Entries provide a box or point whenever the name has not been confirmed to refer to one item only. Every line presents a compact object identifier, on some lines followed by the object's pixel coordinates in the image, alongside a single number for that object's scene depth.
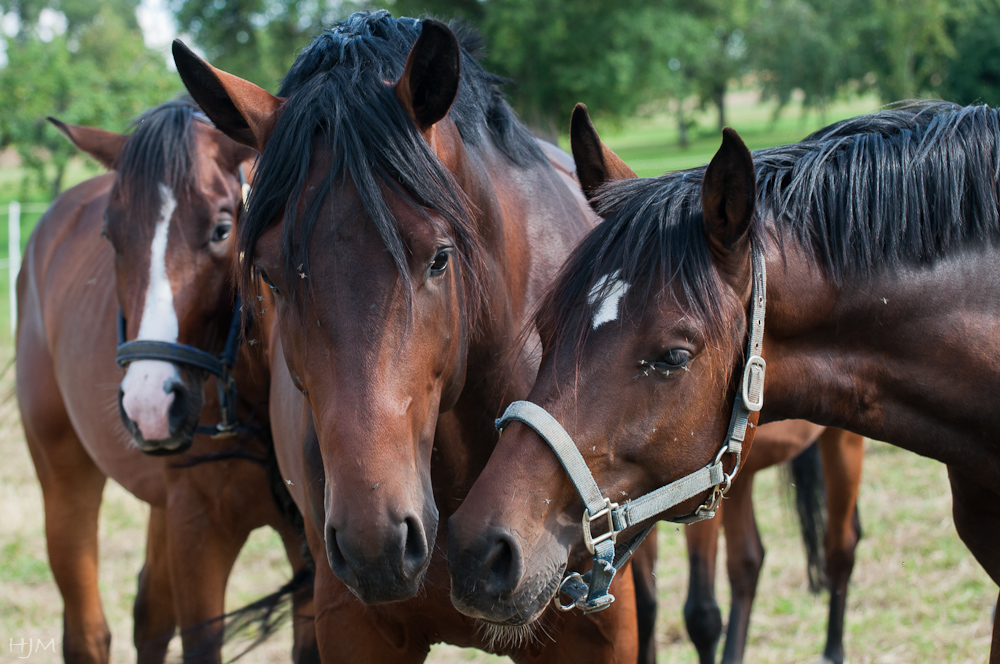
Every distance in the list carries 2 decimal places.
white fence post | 11.70
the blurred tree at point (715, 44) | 29.30
